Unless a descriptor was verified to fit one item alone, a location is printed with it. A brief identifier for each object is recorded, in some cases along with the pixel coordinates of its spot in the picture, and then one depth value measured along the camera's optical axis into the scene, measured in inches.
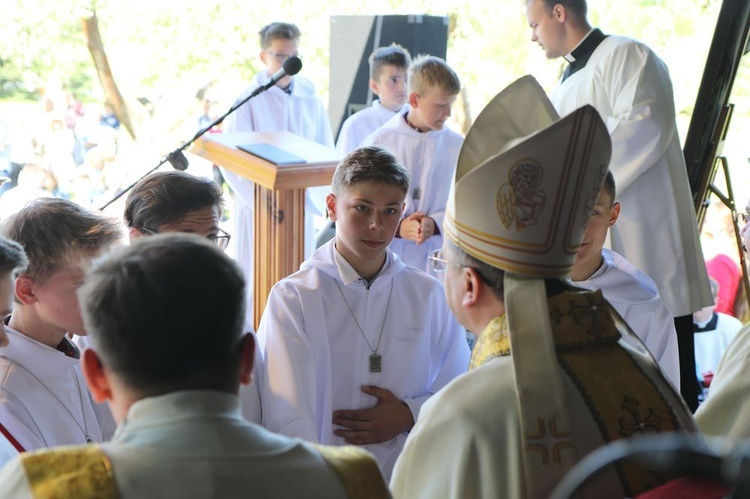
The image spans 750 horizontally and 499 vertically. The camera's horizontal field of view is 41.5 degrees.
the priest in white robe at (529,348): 71.7
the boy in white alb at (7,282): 83.9
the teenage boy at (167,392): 51.2
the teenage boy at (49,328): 91.4
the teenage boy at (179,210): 116.5
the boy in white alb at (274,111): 257.7
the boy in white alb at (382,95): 265.4
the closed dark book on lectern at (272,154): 159.3
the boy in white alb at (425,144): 213.3
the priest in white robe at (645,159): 183.9
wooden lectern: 161.2
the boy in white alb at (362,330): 120.0
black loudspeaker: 308.8
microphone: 162.1
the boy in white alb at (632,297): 129.5
